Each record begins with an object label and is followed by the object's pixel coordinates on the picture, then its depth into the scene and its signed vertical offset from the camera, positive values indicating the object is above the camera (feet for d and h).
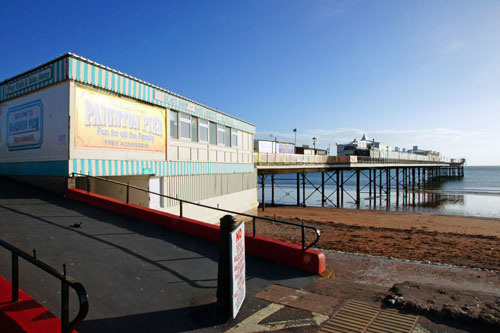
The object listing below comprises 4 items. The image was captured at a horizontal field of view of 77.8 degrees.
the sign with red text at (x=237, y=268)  13.12 -4.61
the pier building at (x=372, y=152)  160.14 +7.61
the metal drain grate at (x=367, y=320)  12.77 -6.73
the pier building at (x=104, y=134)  33.12 +3.98
